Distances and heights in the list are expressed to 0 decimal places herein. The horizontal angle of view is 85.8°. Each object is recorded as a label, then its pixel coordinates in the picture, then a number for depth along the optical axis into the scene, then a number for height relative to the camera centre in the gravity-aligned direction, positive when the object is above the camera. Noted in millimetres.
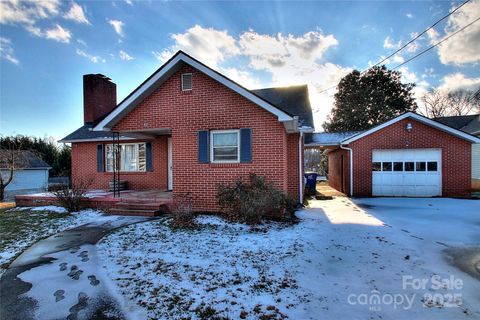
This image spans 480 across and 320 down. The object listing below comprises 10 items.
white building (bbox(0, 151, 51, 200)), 25981 -1340
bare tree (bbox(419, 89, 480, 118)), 37625 +8539
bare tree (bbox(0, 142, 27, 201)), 20781 +201
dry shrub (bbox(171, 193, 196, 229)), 7344 -1636
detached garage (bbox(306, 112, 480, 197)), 13547 +63
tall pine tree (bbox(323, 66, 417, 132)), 30734 +7516
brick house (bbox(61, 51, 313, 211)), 8539 +1329
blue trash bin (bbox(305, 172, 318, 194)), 16141 -1317
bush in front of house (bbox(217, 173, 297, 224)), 7453 -1197
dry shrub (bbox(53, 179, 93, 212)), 9672 -1311
